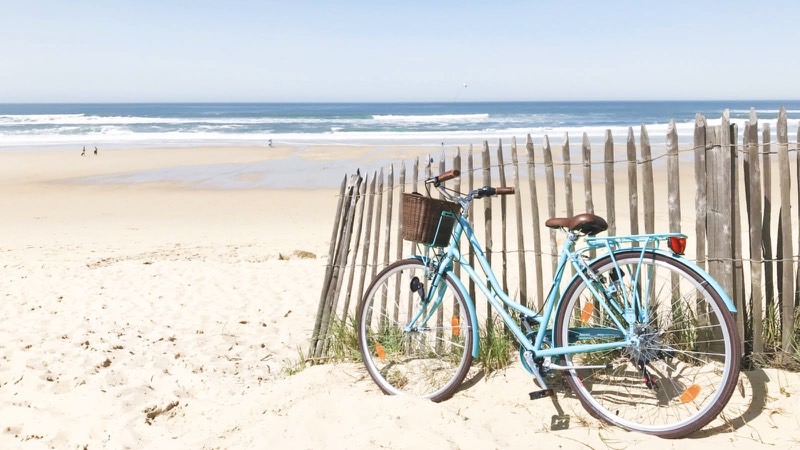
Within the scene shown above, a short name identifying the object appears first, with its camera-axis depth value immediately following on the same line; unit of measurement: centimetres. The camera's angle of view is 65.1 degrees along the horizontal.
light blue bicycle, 312
